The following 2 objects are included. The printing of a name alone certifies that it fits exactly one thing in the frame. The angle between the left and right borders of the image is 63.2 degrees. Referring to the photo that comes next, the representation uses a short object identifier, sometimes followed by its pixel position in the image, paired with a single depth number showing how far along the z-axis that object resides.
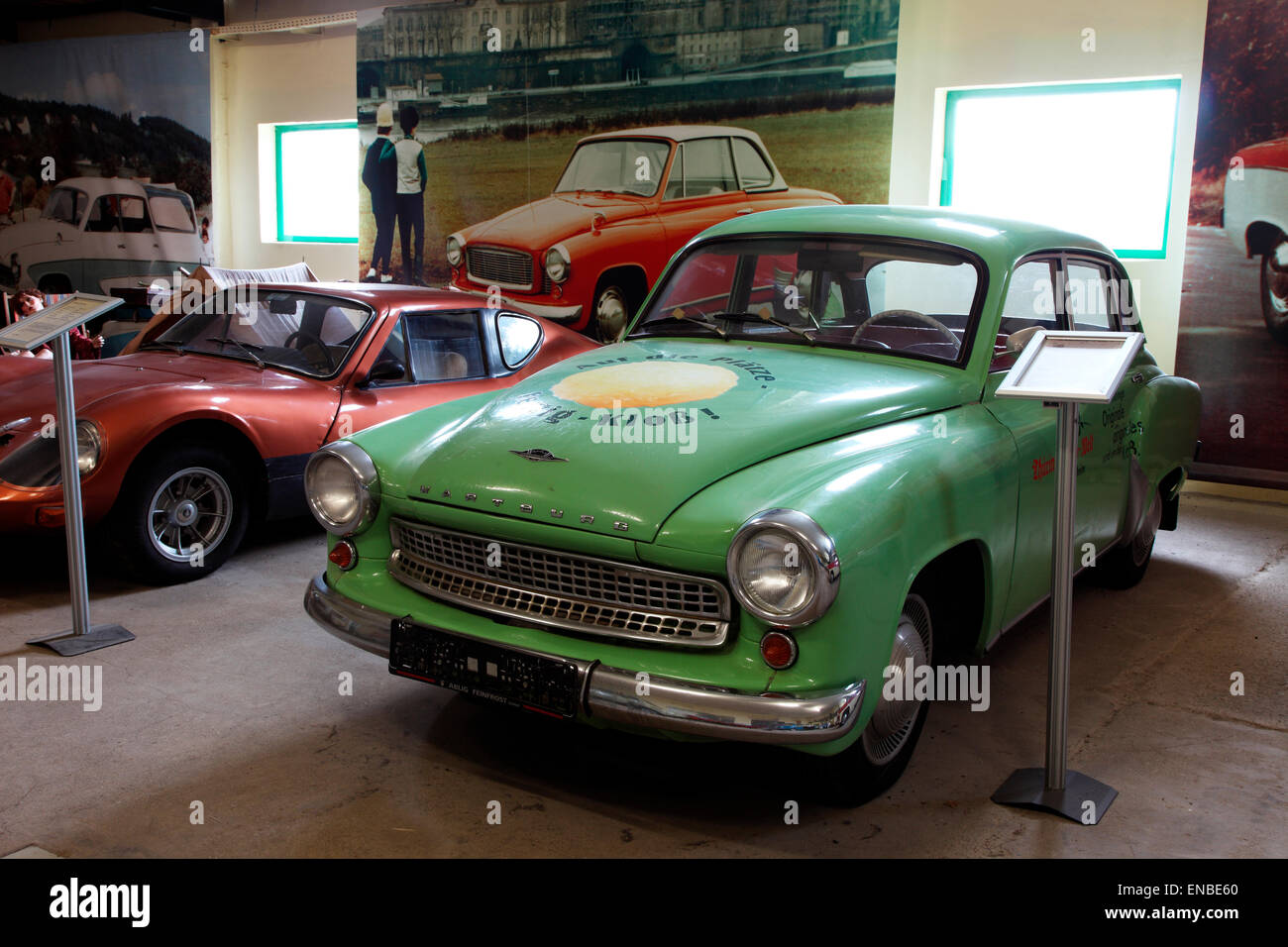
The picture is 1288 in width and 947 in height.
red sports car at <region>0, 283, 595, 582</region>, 4.31
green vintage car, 2.37
